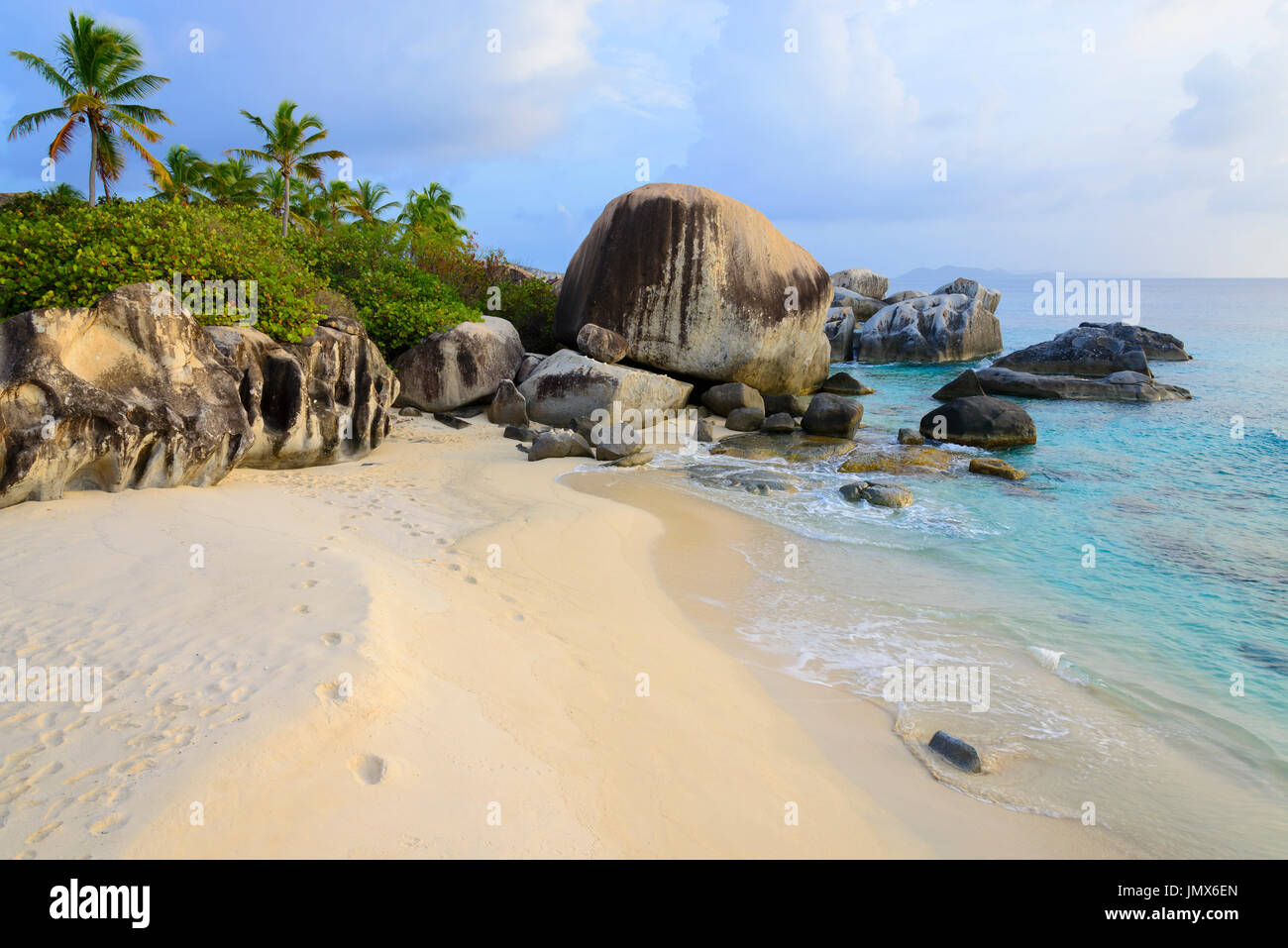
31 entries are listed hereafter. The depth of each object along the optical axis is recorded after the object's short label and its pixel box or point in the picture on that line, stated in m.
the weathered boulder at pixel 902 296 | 38.56
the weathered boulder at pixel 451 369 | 13.69
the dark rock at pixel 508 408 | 13.52
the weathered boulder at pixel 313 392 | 9.16
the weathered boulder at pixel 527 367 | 14.69
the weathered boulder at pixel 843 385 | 20.50
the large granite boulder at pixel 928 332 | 30.81
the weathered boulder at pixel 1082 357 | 26.20
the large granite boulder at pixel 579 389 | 13.69
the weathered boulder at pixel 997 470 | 12.44
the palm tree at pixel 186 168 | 31.23
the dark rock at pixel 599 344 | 14.61
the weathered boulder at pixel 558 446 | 11.68
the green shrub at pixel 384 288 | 13.88
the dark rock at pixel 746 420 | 15.27
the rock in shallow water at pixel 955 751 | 4.59
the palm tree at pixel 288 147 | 29.02
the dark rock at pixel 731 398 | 15.60
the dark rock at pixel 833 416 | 14.84
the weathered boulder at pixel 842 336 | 32.84
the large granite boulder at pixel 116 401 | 6.62
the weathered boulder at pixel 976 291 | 37.03
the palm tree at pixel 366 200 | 37.88
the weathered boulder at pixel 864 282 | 40.12
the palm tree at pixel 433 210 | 37.47
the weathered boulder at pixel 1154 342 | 30.61
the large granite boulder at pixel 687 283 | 15.45
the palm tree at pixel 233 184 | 31.25
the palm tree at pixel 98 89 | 22.92
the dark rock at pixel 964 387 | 19.03
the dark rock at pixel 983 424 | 14.98
